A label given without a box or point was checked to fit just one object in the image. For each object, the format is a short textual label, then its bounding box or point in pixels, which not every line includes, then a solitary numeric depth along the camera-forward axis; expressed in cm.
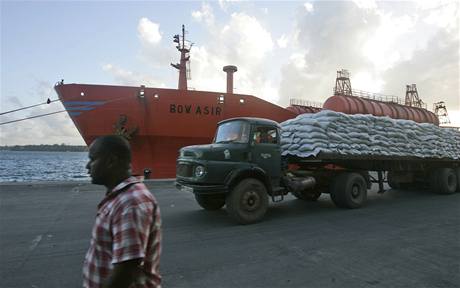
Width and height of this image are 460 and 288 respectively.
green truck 657
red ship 1416
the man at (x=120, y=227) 146
